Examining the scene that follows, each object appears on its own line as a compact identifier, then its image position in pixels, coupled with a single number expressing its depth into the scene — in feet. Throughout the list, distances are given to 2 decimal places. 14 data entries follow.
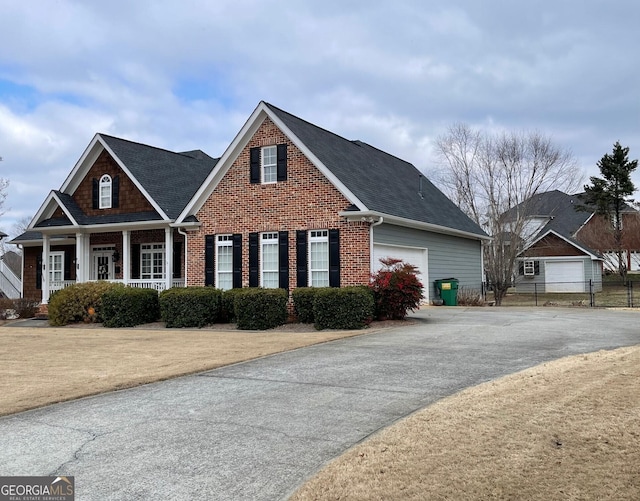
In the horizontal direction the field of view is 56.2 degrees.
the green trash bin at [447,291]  78.64
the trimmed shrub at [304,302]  58.08
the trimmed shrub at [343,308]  53.31
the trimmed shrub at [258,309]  57.77
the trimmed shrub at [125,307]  64.80
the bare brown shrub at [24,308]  79.00
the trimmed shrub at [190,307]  61.67
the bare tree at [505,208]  101.04
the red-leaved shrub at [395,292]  55.93
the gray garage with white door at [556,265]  128.77
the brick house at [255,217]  62.69
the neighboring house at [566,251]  128.88
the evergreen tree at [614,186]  141.28
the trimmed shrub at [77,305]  68.23
